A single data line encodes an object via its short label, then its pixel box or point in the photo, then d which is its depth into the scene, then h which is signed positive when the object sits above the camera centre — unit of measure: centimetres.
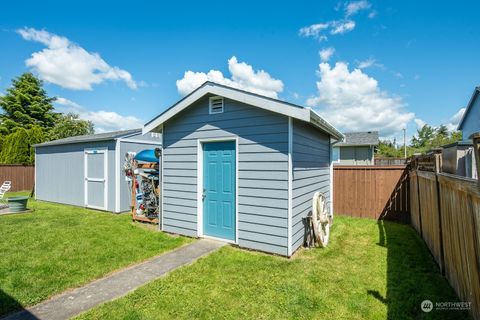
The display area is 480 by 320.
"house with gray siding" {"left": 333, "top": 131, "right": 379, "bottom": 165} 1670 +95
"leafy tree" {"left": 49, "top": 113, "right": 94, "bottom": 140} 2467 +429
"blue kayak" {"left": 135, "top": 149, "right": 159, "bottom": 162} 710 +29
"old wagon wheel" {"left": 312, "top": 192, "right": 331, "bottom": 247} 475 -115
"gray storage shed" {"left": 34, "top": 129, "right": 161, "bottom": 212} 848 -10
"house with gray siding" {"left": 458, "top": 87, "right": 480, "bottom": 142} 1228 +266
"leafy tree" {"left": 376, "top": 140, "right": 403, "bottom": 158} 3503 +178
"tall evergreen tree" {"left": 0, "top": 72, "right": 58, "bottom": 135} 2450 +645
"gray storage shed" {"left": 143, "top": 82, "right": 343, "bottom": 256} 439 -4
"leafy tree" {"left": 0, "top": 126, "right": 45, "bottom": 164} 1619 +131
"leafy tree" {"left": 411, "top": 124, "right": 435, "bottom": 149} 4577 +534
